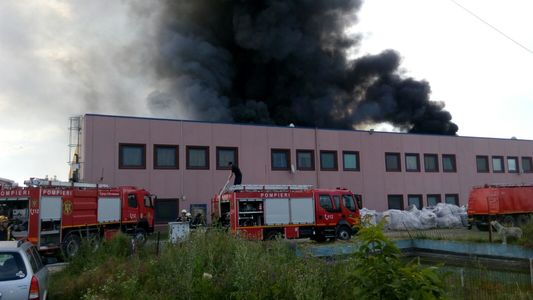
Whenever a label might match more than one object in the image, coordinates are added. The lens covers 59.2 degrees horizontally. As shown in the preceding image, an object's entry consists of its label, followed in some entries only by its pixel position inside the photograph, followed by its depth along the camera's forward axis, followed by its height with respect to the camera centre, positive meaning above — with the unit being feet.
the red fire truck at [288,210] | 62.39 -1.04
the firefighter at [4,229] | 46.62 -1.97
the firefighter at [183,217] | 70.35 -1.80
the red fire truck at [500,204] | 79.82 -0.99
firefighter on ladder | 67.37 +4.19
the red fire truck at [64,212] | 50.44 -0.49
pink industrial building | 79.97 +8.56
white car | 21.52 -3.12
